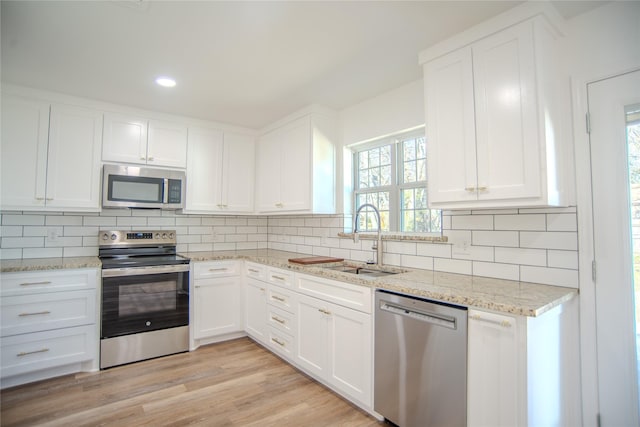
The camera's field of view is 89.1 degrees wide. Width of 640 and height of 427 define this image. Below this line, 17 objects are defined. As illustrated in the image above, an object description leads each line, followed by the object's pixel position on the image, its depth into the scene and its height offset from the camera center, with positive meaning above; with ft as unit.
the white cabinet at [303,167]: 10.14 +1.96
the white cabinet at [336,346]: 6.75 -2.74
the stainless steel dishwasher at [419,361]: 5.16 -2.35
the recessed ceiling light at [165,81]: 8.33 +3.78
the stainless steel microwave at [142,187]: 9.94 +1.23
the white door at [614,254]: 5.34 -0.46
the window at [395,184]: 8.79 +1.24
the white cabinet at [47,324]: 7.93 -2.53
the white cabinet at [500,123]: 5.44 +1.89
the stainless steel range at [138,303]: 8.99 -2.25
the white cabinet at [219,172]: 11.57 +2.01
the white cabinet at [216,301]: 10.41 -2.49
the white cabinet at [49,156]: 8.75 +1.97
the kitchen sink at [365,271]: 8.21 -1.18
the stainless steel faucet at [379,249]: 8.54 -0.60
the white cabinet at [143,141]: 10.12 +2.77
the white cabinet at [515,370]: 4.54 -2.11
